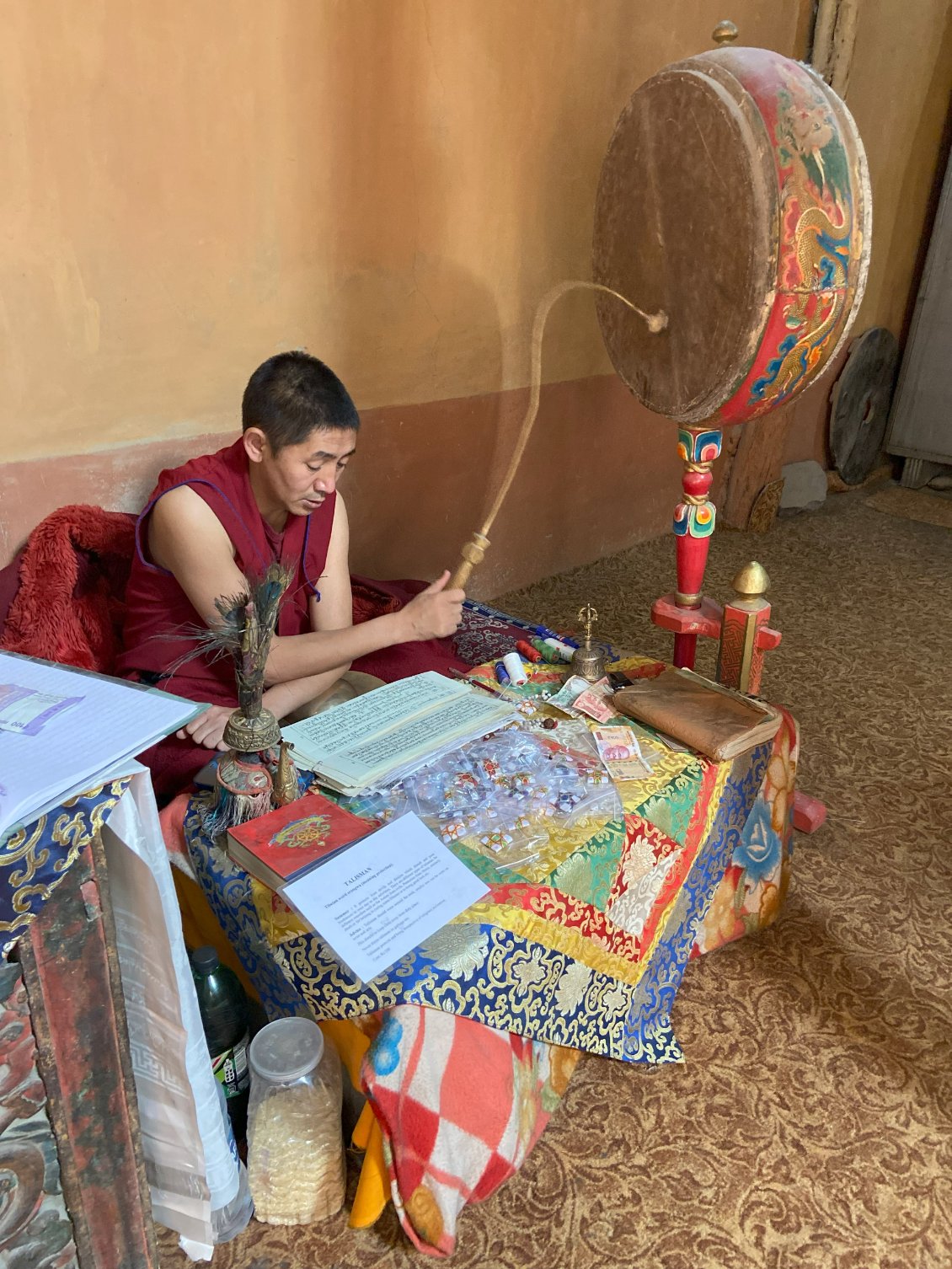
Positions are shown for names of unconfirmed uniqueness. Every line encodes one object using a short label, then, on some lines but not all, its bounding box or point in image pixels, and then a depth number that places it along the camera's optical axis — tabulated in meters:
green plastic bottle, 1.33
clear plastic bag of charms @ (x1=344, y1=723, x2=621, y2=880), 1.34
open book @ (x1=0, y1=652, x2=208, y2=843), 0.80
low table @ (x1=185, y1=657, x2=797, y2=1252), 1.17
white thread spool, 1.77
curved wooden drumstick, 1.77
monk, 1.69
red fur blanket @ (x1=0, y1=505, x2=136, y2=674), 1.80
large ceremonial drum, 1.61
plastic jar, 1.25
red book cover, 1.23
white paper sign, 1.13
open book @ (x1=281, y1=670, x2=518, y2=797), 1.43
